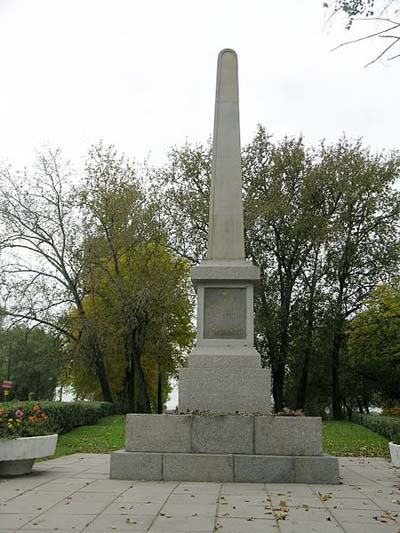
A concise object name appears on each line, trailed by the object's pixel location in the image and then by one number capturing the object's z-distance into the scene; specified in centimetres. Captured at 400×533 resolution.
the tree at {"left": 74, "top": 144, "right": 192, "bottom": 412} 2627
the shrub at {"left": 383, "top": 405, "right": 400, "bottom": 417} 2384
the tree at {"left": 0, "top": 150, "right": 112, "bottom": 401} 2822
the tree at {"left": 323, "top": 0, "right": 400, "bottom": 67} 507
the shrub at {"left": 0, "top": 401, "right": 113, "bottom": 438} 903
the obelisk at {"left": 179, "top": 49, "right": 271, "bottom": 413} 960
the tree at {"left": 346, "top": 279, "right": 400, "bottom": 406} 2472
